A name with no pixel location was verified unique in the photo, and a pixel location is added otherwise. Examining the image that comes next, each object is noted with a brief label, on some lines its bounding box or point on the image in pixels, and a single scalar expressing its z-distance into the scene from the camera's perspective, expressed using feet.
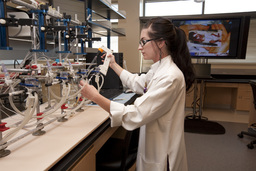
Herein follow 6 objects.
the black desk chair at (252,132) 7.95
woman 3.05
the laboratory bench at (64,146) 2.45
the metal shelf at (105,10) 7.09
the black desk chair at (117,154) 3.39
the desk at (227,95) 12.35
